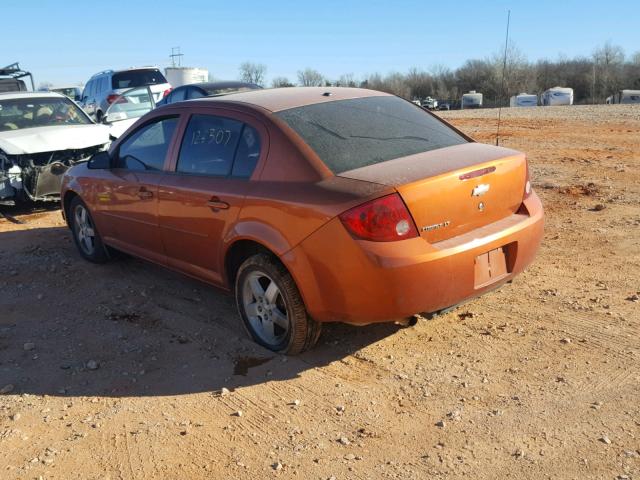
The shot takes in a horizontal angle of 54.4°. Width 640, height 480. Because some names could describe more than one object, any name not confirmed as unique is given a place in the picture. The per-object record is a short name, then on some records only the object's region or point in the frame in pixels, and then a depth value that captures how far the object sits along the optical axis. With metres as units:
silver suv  17.08
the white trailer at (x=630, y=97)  39.44
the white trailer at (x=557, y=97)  42.41
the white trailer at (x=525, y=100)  40.36
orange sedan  3.45
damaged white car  8.60
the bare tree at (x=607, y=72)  68.50
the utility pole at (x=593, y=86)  67.48
